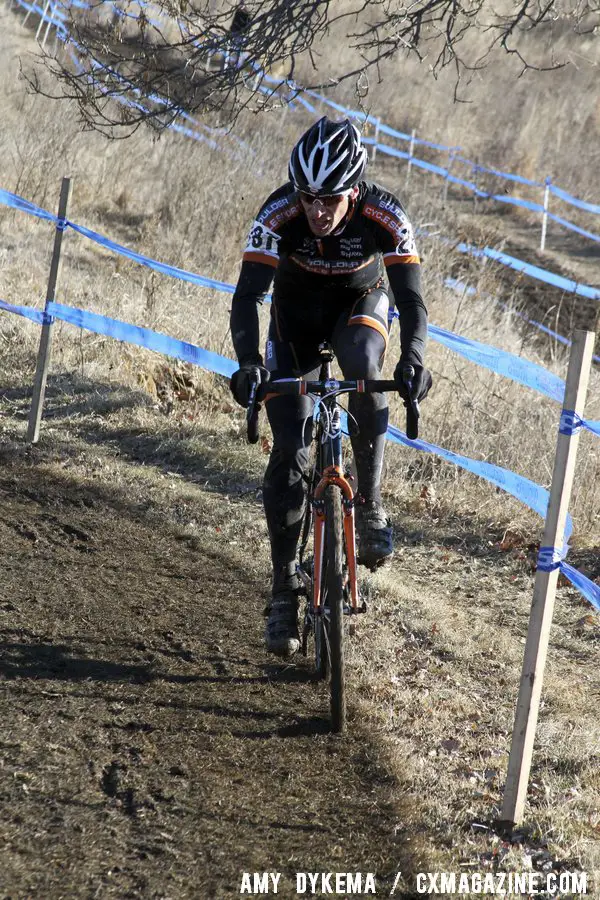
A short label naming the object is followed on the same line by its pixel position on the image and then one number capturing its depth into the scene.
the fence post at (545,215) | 41.24
